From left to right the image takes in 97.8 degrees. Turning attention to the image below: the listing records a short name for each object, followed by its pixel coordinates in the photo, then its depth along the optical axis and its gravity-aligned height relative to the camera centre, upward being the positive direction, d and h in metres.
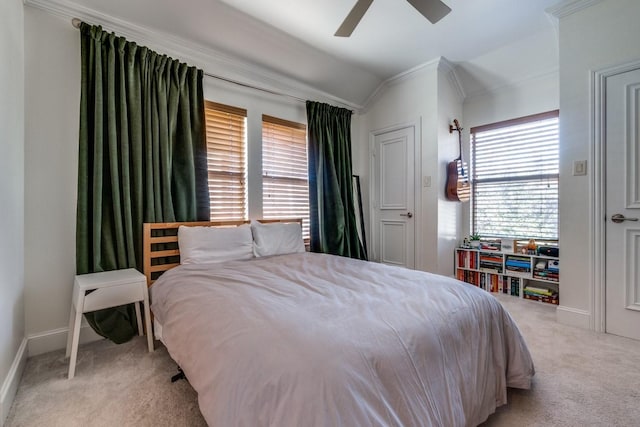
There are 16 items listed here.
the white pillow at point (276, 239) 2.52 -0.25
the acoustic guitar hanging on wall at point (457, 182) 3.30 +0.35
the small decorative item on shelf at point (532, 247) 3.02 -0.40
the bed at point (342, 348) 0.78 -0.47
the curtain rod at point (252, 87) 2.69 +1.34
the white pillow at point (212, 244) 2.19 -0.27
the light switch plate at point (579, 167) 2.34 +0.36
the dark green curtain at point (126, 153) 2.00 +0.47
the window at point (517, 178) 3.08 +0.39
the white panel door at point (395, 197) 3.59 +0.19
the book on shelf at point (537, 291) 2.90 -0.85
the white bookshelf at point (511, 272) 2.89 -0.69
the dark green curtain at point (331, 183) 3.44 +0.36
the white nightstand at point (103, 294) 1.66 -0.52
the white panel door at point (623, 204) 2.12 +0.05
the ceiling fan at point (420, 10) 1.66 +1.25
